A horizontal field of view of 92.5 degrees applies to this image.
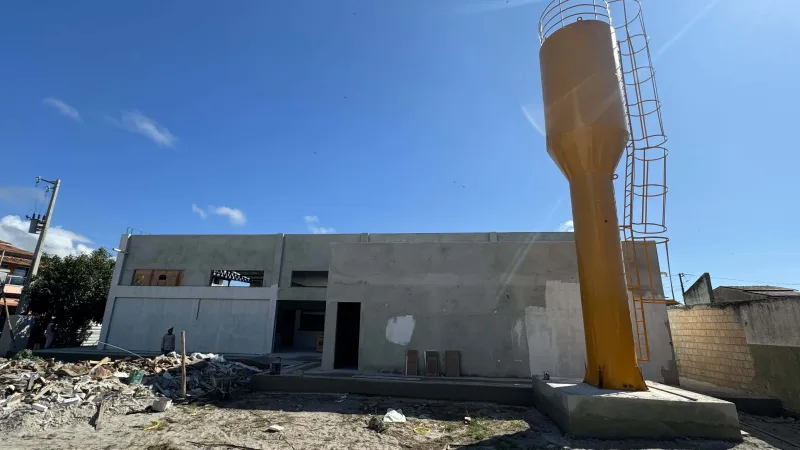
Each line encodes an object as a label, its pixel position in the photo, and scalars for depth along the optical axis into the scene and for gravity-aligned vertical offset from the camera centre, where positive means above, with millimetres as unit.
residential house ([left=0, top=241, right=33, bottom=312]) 31781 +4341
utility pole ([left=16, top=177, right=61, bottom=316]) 20267 +3583
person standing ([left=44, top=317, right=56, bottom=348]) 22319 -1058
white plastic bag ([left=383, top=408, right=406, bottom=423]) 7750 -1775
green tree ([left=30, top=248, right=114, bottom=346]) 24125 +1477
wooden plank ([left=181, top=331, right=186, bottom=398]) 9496 -1242
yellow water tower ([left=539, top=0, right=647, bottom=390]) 6926 +3338
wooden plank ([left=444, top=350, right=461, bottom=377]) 11508 -1001
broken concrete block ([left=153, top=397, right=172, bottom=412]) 8555 -1834
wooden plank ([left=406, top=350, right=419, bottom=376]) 11617 -1019
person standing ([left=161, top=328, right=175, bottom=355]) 14338 -868
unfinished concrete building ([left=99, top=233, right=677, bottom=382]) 11422 +648
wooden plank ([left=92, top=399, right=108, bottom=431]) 7402 -1921
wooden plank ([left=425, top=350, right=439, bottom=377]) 11523 -1025
